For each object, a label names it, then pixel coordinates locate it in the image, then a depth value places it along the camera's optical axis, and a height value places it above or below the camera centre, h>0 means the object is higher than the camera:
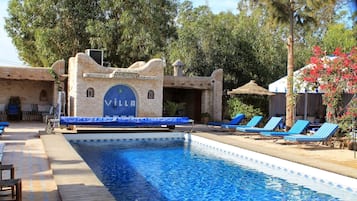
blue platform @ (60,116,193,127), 16.25 -0.50
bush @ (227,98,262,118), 21.98 +0.12
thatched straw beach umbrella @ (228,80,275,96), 20.38 +1.07
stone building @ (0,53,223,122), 19.12 +1.17
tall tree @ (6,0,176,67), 25.72 +5.39
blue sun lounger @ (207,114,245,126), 18.96 -0.43
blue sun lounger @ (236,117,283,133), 16.23 -0.64
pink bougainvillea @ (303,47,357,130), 13.84 +1.28
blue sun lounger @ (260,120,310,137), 14.65 -0.68
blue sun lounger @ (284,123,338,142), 13.15 -0.80
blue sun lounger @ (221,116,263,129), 17.57 -0.52
